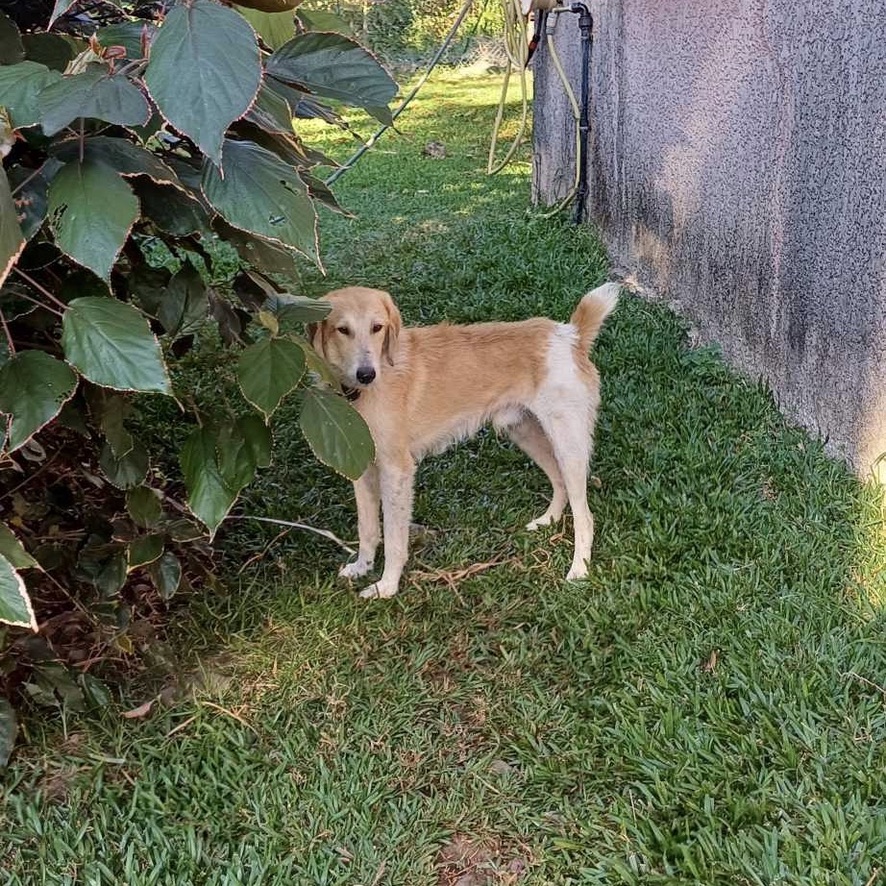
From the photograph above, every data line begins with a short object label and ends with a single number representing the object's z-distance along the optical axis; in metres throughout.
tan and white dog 3.03
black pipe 6.44
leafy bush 1.07
